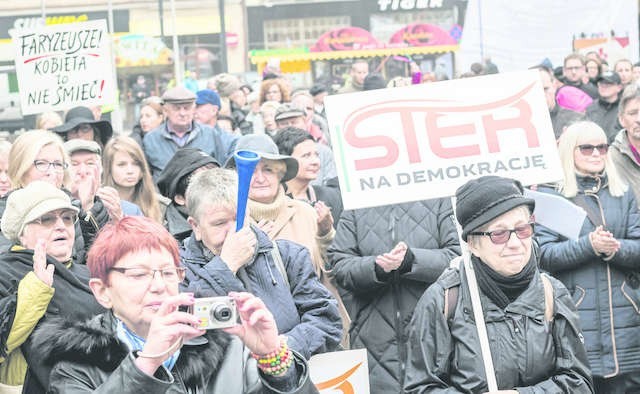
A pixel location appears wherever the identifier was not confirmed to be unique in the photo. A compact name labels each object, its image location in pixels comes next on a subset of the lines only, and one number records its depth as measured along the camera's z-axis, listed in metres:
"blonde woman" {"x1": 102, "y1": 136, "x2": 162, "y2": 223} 7.86
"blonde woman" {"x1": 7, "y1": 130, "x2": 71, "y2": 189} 6.59
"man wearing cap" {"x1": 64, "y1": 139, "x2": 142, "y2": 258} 6.52
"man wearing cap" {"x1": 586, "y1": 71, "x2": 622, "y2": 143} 12.96
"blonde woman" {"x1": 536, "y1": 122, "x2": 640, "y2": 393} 6.97
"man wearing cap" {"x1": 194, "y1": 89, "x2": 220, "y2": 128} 11.27
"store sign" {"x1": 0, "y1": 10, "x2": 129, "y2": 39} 24.31
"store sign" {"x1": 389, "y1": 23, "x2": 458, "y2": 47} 31.41
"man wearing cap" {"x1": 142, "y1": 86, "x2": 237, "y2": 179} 9.87
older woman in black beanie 4.53
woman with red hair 3.54
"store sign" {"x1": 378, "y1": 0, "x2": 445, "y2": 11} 33.03
